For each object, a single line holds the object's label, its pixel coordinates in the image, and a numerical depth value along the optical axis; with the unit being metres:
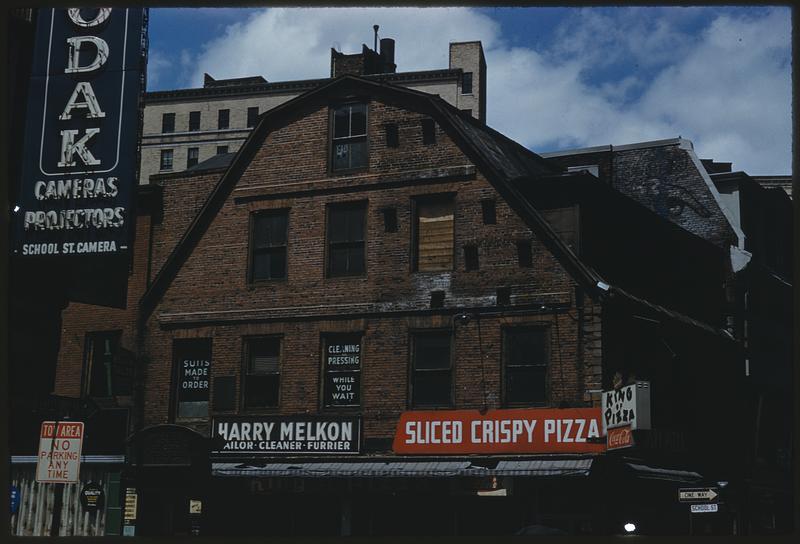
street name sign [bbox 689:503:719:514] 21.34
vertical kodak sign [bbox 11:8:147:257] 21.56
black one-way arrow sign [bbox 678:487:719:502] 21.53
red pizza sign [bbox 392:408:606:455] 22.91
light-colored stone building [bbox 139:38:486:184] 76.94
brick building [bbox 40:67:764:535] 23.73
